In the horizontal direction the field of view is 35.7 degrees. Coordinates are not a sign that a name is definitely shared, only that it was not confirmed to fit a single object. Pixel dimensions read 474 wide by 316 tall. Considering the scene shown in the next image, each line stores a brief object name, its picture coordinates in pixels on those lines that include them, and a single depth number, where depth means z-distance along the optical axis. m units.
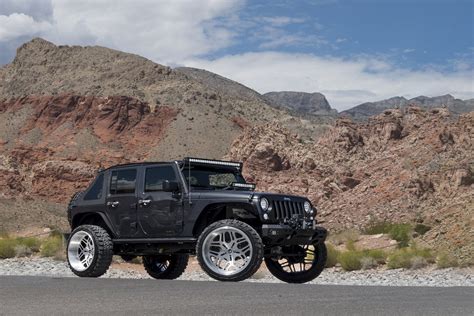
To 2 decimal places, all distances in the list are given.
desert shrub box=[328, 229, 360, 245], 37.17
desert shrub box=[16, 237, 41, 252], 30.59
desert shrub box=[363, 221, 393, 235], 38.95
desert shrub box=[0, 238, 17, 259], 28.42
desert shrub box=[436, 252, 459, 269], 24.16
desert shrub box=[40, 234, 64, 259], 26.78
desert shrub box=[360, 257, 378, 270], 26.95
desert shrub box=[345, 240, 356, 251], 32.69
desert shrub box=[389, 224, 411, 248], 32.99
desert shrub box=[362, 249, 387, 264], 27.72
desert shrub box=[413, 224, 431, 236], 35.34
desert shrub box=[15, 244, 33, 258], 28.75
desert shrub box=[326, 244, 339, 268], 27.92
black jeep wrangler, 11.70
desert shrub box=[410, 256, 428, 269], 24.98
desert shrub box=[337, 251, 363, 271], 26.83
